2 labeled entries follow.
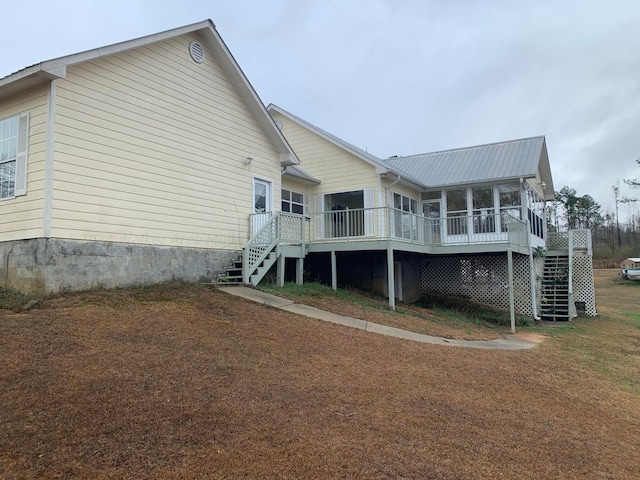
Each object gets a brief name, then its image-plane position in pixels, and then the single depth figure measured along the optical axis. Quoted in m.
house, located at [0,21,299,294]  8.23
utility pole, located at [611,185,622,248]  60.63
